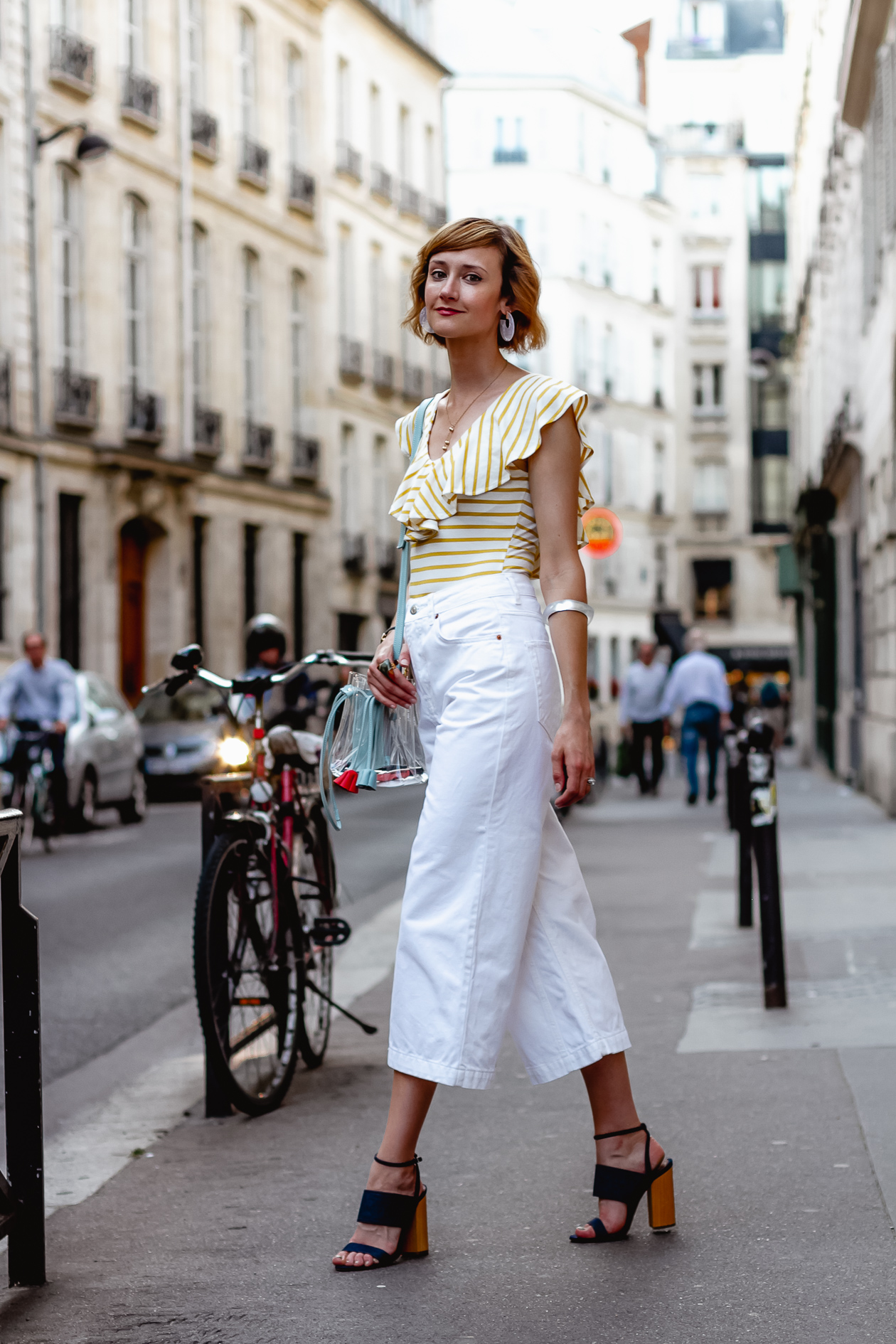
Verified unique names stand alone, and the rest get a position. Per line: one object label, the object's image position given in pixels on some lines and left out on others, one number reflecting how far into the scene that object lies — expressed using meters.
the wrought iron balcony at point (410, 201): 48.25
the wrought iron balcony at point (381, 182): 46.22
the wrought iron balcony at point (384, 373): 45.83
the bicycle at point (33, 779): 17.23
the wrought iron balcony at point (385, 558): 45.25
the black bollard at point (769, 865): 7.05
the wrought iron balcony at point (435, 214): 50.09
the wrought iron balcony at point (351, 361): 43.56
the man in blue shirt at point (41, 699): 17.66
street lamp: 30.16
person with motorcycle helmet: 7.88
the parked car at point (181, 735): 24.77
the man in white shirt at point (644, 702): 24.56
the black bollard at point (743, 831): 9.91
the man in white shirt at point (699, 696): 20.64
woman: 4.10
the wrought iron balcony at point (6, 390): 29.28
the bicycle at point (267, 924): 5.56
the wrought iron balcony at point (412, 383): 48.06
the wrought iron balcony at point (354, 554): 43.31
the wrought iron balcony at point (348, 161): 44.00
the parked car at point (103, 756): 19.20
